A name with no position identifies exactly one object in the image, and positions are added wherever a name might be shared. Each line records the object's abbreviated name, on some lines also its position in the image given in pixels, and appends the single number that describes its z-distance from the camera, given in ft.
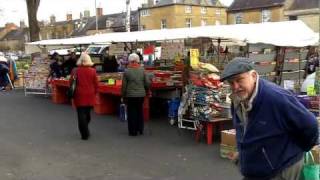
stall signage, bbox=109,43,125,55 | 55.54
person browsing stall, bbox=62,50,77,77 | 45.31
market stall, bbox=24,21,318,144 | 24.54
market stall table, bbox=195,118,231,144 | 24.18
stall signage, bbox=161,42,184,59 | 41.66
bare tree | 66.89
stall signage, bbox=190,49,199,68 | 26.32
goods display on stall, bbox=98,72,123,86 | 34.29
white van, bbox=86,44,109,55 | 67.23
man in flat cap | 8.65
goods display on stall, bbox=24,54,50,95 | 46.92
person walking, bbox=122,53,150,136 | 26.71
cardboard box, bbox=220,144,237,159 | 20.91
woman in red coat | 25.68
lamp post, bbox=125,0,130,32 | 79.44
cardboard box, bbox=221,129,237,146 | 20.67
